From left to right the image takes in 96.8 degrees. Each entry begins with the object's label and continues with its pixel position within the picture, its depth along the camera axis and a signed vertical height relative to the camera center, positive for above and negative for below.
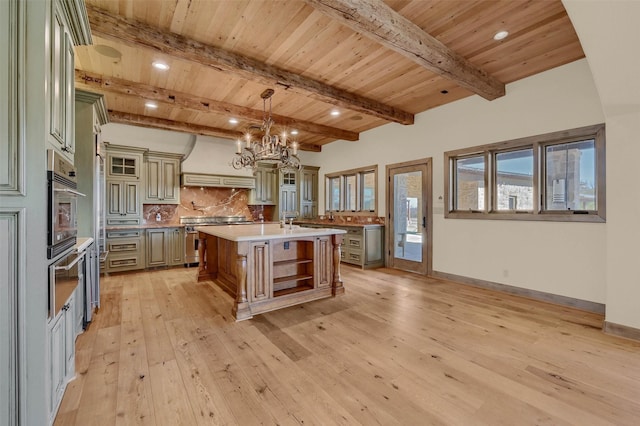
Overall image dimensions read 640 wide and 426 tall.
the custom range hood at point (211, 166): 5.86 +0.99
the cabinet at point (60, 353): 1.47 -0.84
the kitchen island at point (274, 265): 3.16 -0.69
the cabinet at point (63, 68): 1.45 +0.84
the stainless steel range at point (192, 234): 5.59 -0.42
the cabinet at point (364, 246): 5.55 -0.67
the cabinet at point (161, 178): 5.53 +0.70
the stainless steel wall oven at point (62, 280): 1.43 -0.40
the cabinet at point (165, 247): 5.32 -0.66
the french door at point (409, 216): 4.99 -0.06
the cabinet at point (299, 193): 7.26 +0.51
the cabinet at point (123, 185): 5.14 +0.51
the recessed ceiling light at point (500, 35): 2.75 +1.75
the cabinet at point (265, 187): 6.96 +0.65
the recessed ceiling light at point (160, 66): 3.31 +1.74
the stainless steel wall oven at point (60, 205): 1.36 +0.04
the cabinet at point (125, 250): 4.96 -0.67
